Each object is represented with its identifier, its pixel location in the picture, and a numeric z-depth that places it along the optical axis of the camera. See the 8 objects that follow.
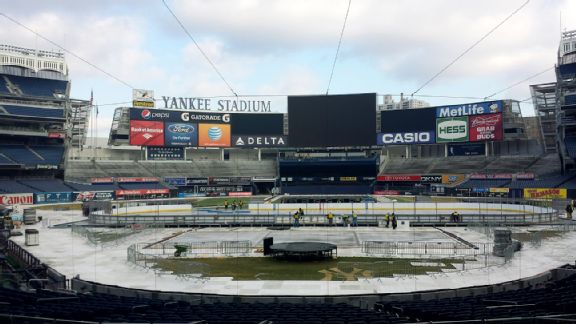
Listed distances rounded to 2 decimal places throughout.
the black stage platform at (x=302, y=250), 26.02
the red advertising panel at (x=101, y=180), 80.94
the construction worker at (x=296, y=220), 42.25
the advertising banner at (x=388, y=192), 87.62
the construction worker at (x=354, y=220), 41.78
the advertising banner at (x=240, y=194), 90.12
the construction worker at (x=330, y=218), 41.36
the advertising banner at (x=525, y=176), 74.19
